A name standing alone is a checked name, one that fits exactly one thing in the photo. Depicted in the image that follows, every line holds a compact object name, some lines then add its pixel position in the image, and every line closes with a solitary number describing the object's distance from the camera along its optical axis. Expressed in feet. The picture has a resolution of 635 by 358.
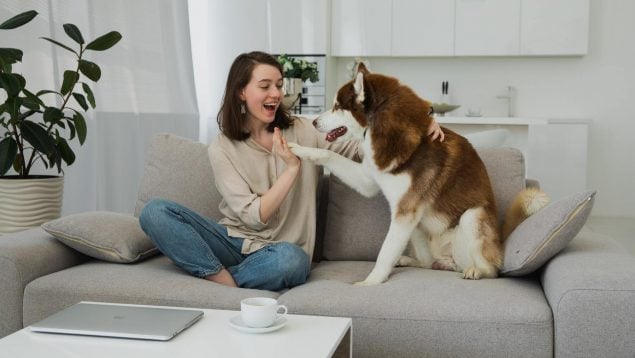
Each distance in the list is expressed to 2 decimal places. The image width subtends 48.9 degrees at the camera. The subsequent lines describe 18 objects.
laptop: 4.79
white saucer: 4.84
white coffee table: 4.48
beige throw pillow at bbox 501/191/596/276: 6.44
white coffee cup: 4.83
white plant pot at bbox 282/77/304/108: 14.17
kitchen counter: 18.47
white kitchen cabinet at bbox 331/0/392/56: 19.74
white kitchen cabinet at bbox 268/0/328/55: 19.47
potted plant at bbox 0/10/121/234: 8.86
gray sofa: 5.73
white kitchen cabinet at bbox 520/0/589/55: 18.51
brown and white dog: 7.16
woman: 7.13
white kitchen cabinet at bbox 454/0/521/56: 18.88
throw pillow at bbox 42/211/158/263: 7.43
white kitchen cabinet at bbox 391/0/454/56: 19.30
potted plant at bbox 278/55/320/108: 16.22
